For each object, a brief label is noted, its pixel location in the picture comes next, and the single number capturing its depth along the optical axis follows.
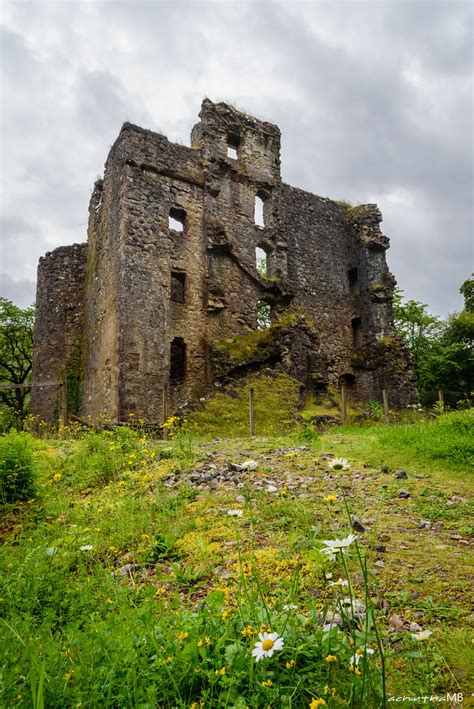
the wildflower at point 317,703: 1.96
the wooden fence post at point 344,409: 14.01
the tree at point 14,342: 30.83
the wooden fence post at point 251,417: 12.42
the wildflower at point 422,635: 2.07
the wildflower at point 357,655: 2.03
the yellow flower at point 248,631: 2.39
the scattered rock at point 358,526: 4.64
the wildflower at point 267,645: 1.92
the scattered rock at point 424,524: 4.87
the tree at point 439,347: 29.11
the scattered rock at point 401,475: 6.66
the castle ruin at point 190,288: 15.83
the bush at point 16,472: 6.26
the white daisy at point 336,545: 2.07
